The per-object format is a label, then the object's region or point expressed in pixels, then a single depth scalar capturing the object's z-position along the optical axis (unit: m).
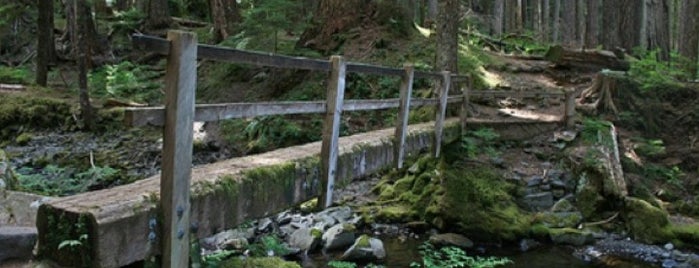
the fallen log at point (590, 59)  16.61
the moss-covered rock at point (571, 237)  9.26
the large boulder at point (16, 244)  3.86
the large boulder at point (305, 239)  8.76
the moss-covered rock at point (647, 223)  9.23
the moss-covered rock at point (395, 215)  10.19
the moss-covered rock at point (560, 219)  9.73
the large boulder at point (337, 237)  8.78
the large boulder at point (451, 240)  9.16
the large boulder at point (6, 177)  6.56
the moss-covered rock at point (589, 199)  10.13
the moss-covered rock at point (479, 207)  9.50
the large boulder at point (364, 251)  8.29
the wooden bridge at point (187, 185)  2.92
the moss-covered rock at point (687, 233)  9.15
